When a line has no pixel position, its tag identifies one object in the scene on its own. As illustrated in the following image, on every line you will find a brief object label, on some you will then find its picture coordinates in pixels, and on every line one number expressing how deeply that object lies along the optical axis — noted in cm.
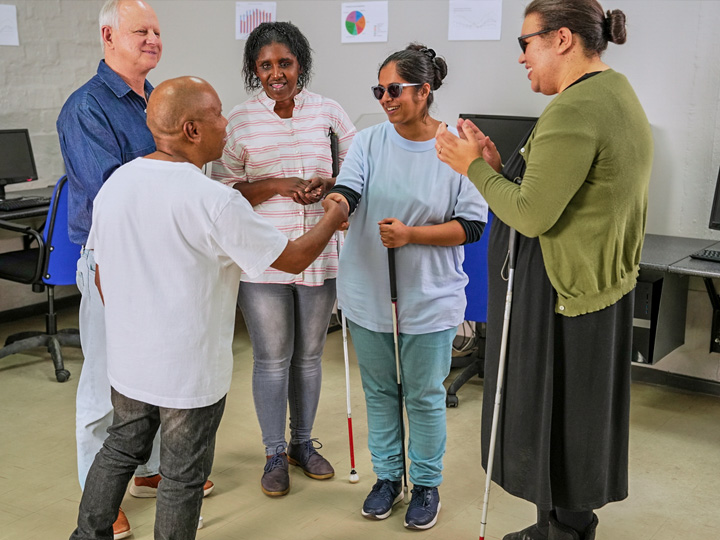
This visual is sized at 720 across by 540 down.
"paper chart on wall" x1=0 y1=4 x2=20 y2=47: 486
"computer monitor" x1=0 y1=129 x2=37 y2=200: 475
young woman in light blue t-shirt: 244
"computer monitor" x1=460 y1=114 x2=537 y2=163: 397
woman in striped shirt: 270
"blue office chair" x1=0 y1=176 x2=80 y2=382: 395
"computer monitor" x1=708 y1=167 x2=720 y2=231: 361
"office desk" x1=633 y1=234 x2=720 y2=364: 335
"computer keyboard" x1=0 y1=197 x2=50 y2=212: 438
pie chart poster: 449
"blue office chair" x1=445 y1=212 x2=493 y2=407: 368
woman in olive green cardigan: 186
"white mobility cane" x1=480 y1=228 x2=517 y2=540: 208
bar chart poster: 486
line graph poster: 413
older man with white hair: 238
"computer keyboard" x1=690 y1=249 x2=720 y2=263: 337
